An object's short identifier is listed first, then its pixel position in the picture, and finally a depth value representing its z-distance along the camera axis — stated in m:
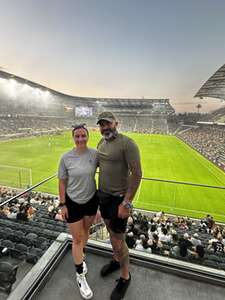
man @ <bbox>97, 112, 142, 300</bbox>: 1.61
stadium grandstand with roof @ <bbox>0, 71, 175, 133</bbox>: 39.66
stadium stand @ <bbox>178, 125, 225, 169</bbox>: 21.30
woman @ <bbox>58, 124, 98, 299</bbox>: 1.76
